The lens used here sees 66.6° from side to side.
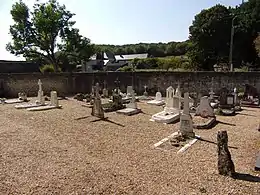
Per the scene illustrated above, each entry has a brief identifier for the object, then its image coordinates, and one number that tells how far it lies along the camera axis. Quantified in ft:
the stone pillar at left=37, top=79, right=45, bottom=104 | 38.00
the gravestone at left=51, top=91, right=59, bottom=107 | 36.26
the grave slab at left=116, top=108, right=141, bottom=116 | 30.75
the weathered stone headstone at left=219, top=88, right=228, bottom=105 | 34.32
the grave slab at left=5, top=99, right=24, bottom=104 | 41.26
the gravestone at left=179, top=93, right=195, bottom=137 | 20.99
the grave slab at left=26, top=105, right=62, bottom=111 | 33.89
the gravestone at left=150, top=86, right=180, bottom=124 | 26.97
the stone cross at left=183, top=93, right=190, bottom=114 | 22.24
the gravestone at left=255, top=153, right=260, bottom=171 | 14.35
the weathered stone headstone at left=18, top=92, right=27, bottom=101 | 43.20
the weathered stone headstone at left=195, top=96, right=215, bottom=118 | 28.14
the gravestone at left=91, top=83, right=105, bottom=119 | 28.37
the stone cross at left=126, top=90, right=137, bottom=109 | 33.37
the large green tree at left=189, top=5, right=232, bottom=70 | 72.79
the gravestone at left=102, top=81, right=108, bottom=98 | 46.98
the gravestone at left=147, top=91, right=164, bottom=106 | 38.90
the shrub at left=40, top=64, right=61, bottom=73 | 79.29
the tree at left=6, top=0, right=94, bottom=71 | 72.39
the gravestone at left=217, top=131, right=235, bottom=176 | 13.65
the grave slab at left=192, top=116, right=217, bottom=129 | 24.03
